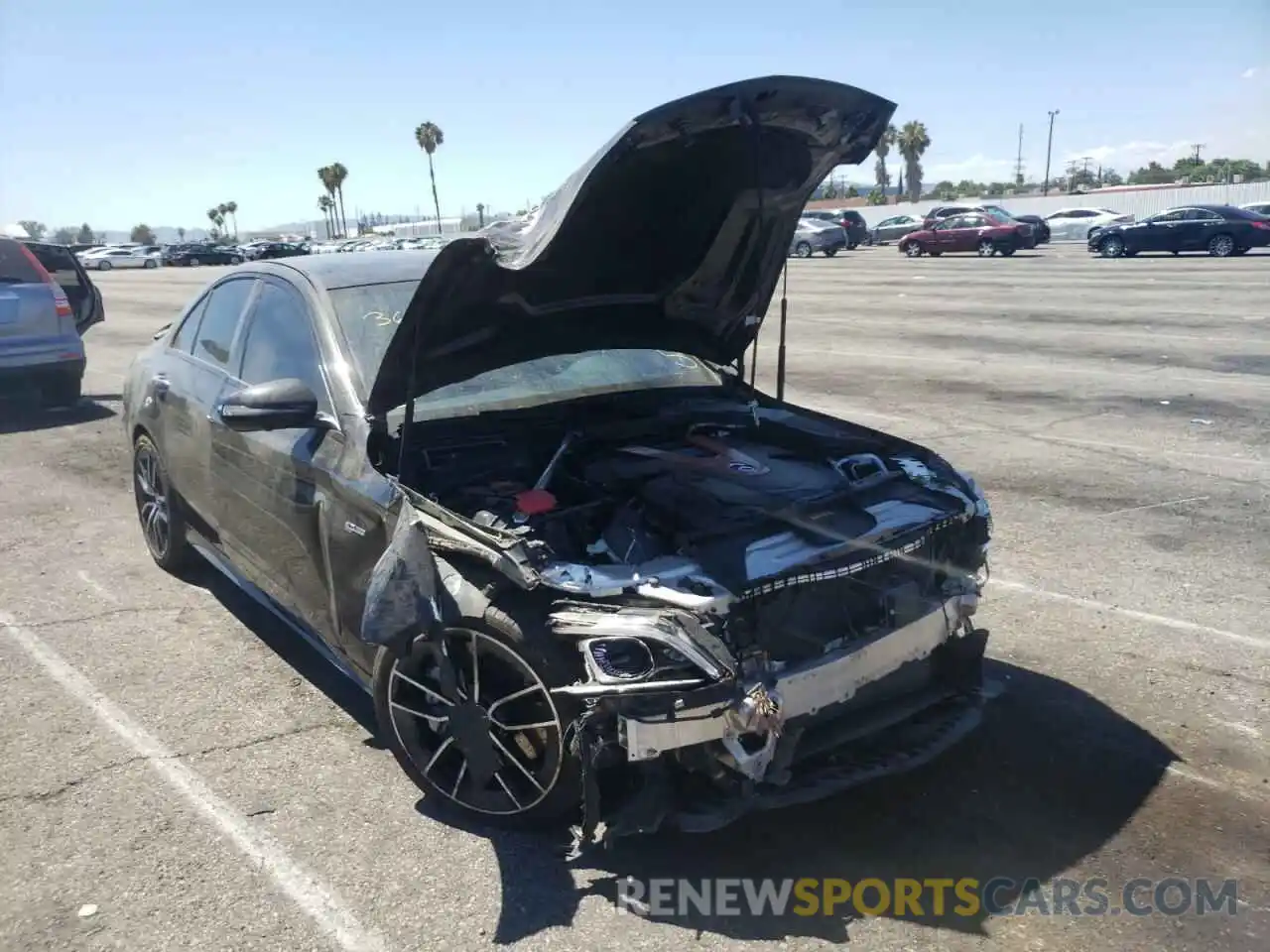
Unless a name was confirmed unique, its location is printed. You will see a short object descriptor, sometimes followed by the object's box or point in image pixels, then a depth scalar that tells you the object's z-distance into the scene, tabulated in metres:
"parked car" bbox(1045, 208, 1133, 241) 42.59
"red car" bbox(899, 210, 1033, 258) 33.41
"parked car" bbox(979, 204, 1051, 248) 34.25
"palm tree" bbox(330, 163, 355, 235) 102.75
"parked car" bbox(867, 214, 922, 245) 46.34
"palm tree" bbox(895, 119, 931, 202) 89.94
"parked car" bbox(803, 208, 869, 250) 42.03
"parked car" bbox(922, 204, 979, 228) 35.72
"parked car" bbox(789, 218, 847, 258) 38.34
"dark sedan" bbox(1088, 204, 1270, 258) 27.06
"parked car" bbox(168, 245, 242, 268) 57.19
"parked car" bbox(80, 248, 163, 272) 59.59
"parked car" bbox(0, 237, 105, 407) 10.62
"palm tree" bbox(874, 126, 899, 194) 99.29
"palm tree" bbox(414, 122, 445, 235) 97.25
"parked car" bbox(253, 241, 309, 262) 53.56
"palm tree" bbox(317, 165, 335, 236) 102.75
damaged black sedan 3.06
